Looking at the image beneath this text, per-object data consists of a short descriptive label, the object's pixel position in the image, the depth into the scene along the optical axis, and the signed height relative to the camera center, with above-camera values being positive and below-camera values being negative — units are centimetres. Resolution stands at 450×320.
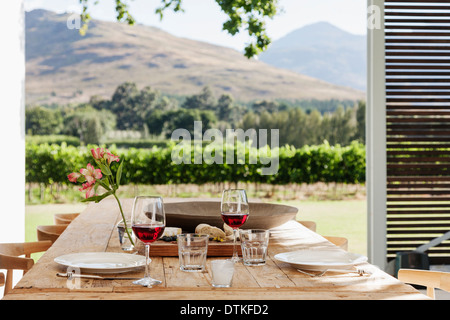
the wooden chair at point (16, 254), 227 -43
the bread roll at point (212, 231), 188 -25
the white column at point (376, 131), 421 +20
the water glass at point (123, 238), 187 -28
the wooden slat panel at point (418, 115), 432 +32
